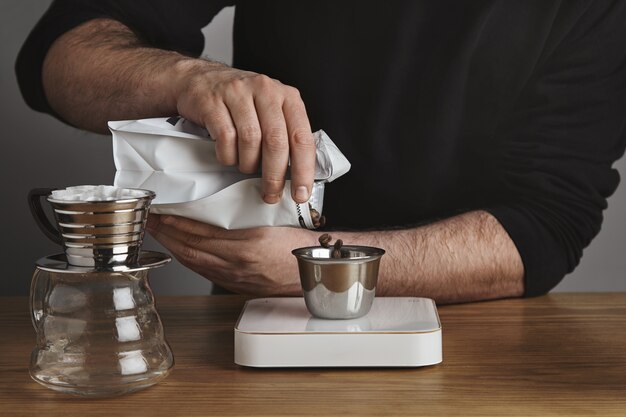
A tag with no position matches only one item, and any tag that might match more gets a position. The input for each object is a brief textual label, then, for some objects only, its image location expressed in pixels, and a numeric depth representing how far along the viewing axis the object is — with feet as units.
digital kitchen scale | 3.84
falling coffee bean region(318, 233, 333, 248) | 4.06
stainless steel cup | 3.90
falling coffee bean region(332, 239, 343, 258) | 4.01
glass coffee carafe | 3.58
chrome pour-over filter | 3.55
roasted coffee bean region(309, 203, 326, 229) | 4.26
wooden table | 3.59
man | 5.04
